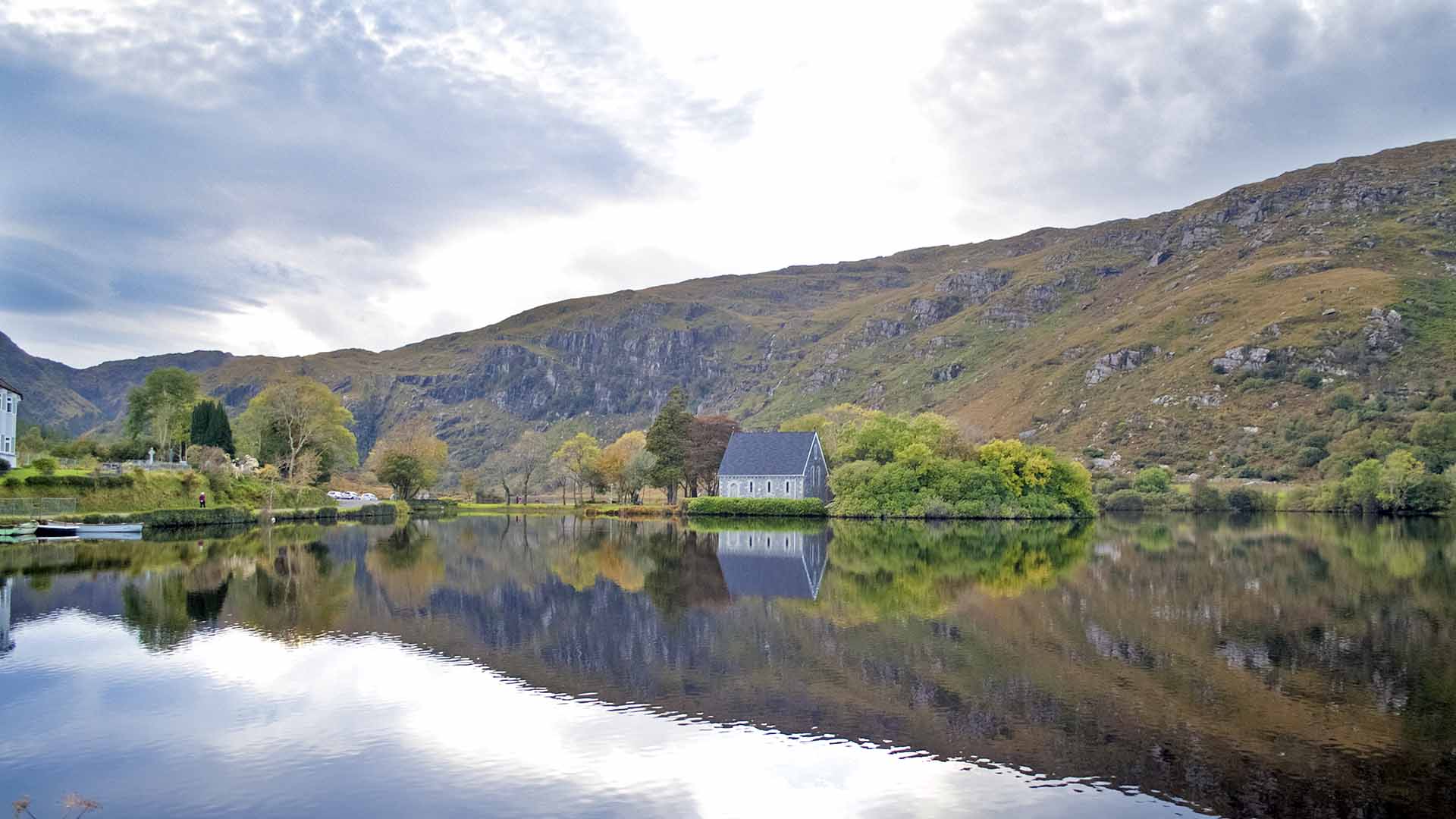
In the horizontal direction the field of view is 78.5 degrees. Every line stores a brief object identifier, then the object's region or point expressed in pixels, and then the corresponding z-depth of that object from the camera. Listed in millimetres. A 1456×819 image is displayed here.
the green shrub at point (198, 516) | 50312
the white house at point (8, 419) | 55812
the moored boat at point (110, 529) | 45219
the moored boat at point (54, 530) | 43153
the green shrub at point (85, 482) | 49906
